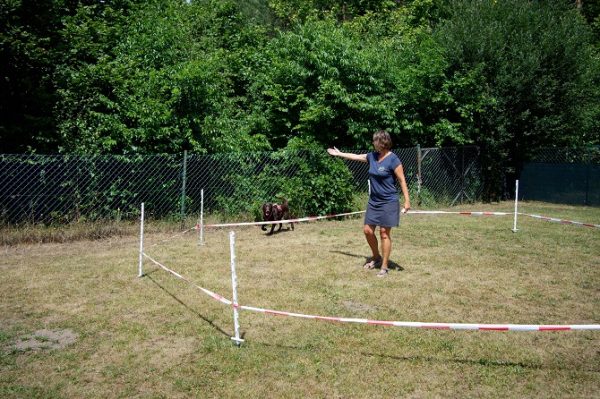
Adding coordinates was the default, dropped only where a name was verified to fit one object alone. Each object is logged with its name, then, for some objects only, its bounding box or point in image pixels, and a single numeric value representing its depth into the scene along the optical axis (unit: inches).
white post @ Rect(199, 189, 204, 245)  348.6
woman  266.1
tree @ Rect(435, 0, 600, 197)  649.0
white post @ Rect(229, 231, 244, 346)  178.2
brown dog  403.9
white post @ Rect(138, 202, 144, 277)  266.6
